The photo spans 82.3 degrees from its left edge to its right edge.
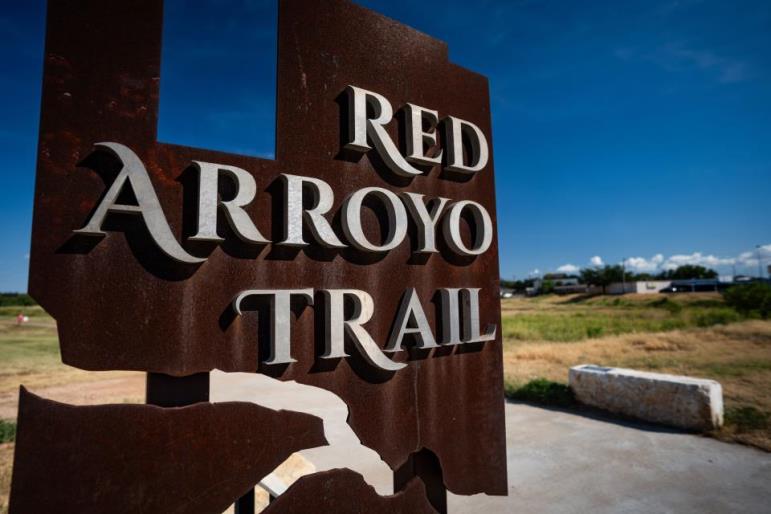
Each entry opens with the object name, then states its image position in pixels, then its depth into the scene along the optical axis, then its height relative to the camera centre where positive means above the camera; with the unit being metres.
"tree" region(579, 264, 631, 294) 76.62 +3.20
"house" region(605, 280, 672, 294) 73.12 +1.07
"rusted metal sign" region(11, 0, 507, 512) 1.63 +0.30
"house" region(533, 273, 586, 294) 91.50 +2.67
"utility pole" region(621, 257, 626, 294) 71.46 +2.20
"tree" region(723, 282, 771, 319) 24.78 -0.43
